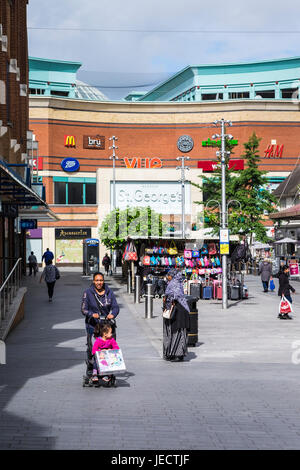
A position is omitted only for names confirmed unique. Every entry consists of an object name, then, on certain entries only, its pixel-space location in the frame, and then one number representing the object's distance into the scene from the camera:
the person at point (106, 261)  49.94
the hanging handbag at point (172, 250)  30.12
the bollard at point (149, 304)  21.75
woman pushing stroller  10.74
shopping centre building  68.44
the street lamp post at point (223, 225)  25.06
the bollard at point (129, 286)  32.75
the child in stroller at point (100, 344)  10.61
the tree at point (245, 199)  53.12
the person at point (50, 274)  27.01
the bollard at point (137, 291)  26.75
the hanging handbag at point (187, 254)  29.66
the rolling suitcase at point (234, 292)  28.70
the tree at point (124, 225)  43.09
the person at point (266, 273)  33.44
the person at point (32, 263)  49.53
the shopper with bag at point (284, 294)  20.92
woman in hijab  13.12
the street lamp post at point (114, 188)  56.12
